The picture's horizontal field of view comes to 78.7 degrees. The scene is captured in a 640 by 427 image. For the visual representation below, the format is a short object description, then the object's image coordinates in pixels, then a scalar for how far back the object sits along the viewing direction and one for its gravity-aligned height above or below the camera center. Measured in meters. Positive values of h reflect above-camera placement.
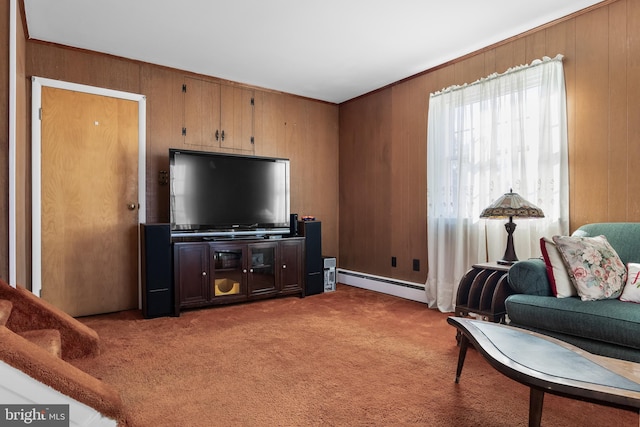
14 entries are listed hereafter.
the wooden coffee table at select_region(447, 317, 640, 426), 1.24 -0.58
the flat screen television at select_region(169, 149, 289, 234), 3.79 +0.20
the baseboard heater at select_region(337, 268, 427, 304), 4.12 -0.86
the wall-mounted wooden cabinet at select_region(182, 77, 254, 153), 4.16 +1.06
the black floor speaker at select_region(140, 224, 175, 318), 3.48 -0.54
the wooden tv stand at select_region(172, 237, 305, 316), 3.66 -0.59
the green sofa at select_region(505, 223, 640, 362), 1.90 -0.54
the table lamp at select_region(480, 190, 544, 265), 2.76 -0.01
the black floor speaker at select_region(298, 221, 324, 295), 4.45 -0.53
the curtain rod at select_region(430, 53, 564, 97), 3.04 +1.17
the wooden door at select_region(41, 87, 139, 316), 3.42 +0.10
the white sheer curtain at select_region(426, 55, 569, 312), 3.02 +0.40
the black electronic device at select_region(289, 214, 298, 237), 4.52 -0.16
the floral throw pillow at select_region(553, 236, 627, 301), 2.18 -0.33
